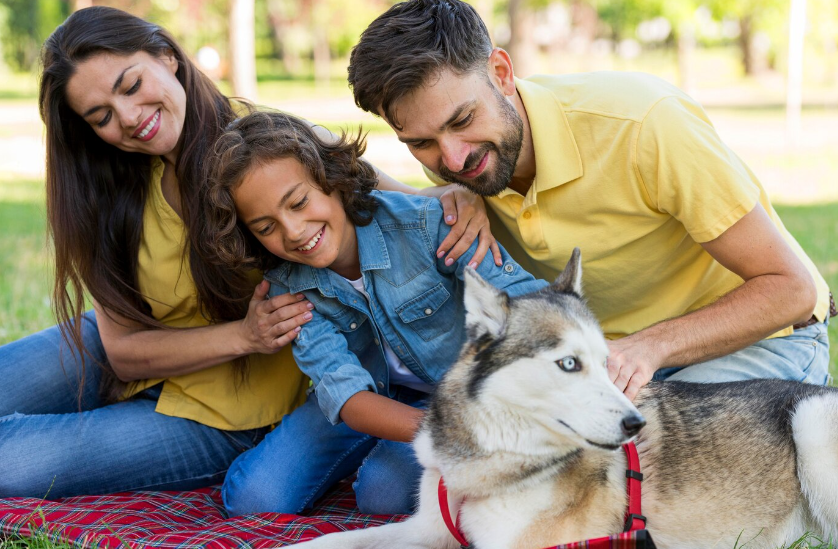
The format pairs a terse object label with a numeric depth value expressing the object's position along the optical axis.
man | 3.35
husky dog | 2.74
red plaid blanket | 3.31
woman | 3.79
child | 3.49
